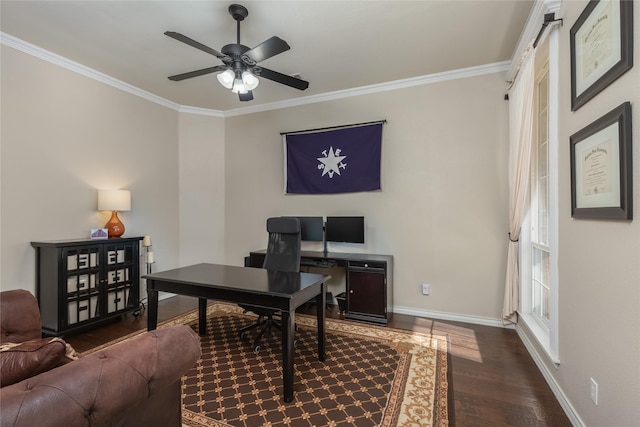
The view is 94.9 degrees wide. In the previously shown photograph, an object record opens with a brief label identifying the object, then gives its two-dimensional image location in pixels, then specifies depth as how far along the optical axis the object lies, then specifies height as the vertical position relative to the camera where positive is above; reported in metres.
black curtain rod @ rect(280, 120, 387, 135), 3.95 +1.23
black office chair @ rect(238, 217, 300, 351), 3.12 -0.40
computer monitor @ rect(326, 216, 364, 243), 3.89 -0.21
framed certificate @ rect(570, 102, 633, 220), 1.31 +0.23
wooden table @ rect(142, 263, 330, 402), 2.08 -0.60
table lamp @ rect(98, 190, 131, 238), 3.55 +0.10
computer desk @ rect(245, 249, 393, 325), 3.44 -0.85
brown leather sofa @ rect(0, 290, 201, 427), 0.83 -0.57
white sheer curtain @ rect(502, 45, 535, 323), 2.66 +0.53
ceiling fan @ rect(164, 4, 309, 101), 2.23 +1.24
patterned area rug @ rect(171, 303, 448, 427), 1.92 -1.32
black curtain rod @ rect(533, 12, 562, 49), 2.01 +1.35
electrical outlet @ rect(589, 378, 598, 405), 1.58 -0.97
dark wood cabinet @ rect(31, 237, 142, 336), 2.97 -0.75
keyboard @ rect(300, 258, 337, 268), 3.66 -0.62
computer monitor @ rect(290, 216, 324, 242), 4.11 -0.21
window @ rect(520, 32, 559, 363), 2.13 -0.18
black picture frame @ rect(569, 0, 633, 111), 1.30 +0.84
